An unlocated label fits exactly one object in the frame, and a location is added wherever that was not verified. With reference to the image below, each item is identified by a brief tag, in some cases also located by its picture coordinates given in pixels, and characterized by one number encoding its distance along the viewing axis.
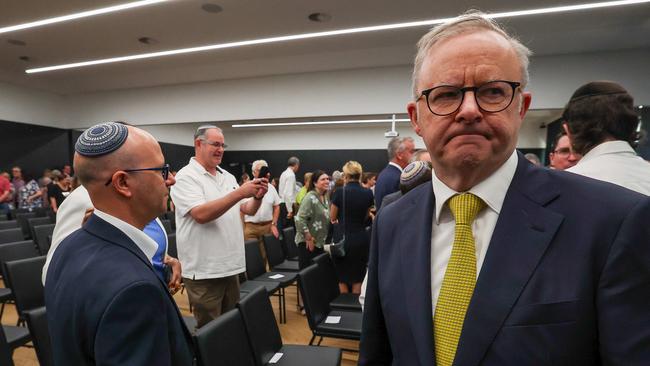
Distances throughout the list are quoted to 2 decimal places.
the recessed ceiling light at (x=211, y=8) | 4.15
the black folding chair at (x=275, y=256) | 4.02
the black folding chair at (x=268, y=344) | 1.93
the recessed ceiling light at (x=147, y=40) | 5.25
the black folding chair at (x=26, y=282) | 2.52
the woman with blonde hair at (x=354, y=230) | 3.58
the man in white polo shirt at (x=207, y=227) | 2.14
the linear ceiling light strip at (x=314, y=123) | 9.48
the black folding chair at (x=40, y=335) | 1.75
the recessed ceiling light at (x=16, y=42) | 5.53
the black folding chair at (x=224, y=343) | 1.55
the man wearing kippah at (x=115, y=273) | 0.88
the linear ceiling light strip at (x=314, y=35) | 3.93
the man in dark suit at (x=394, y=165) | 3.06
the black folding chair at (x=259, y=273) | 3.59
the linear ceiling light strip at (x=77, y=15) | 4.14
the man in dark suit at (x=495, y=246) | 0.56
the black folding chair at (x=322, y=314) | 2.48
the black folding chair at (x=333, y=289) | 2.89
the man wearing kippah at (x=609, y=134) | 1.19
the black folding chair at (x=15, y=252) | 3.20
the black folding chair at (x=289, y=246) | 4.50
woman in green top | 3.95
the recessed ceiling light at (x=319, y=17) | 4.38
